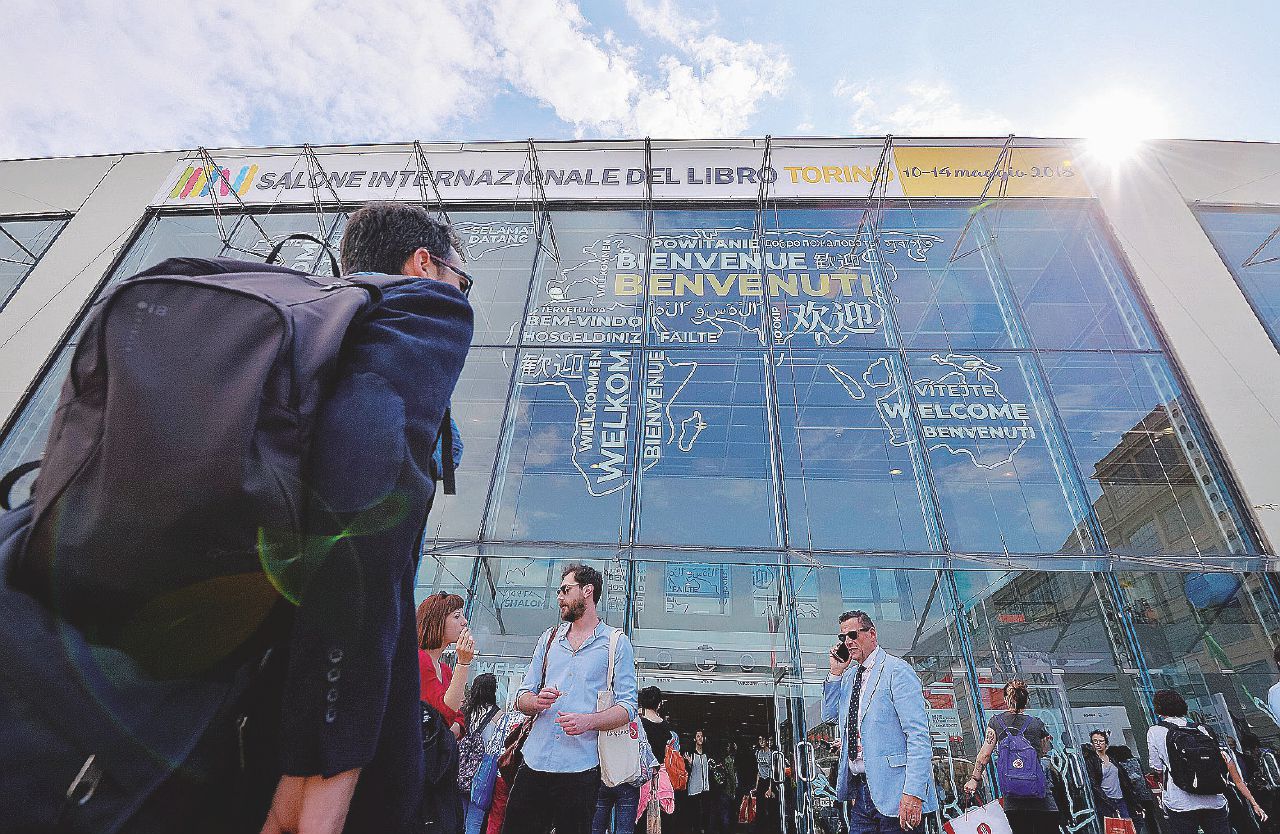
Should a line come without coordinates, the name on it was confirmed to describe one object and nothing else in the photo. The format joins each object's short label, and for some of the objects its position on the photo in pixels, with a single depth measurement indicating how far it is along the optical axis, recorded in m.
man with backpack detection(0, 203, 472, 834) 0.58
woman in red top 3.05
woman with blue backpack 4.36
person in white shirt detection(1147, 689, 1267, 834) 4.58
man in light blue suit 3.36
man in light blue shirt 3.28
